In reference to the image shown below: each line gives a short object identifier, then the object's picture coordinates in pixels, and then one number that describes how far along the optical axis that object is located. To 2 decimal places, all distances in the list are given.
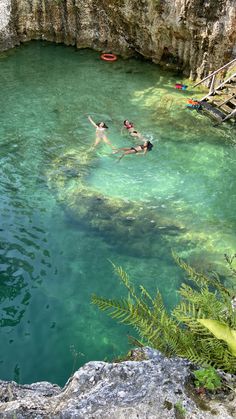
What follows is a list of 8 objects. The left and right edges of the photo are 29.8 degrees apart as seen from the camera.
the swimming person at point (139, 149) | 12.98
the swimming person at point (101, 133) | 13.55
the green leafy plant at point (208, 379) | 3.70
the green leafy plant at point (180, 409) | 3.54
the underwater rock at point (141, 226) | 9.55
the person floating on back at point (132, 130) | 13.66
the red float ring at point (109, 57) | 18.64
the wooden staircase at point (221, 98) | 14.77
